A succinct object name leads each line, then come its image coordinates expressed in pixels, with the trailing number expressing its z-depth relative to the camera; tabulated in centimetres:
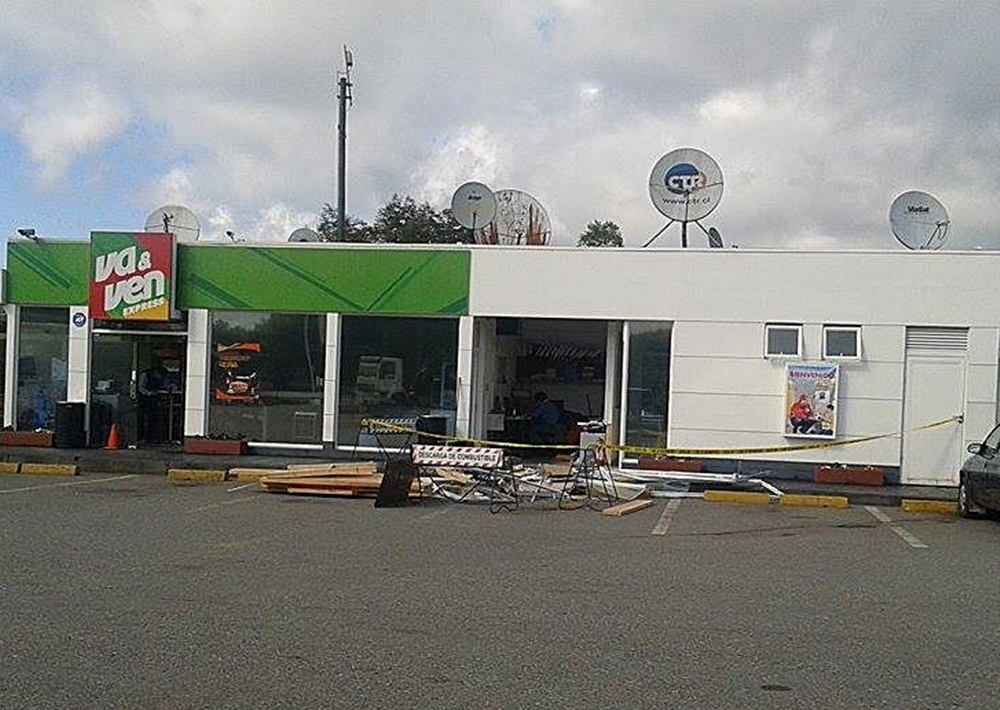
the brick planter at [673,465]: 2009
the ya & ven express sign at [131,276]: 2177
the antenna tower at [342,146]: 3312
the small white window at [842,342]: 1967
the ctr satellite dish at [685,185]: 2139
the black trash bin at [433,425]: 2108
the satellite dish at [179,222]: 2338
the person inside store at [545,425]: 2372
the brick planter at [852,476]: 1930
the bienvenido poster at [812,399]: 1955
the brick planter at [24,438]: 2208
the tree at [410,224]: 5225
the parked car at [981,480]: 1542
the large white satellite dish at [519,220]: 2414
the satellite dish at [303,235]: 2556
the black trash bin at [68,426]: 2192
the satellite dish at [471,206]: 2327
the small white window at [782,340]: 1986
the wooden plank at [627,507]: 1568
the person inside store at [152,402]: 2316
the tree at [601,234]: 6144
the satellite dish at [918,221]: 2098
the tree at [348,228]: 5241
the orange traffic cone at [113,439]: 2211
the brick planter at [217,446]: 2147
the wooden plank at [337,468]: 1767
